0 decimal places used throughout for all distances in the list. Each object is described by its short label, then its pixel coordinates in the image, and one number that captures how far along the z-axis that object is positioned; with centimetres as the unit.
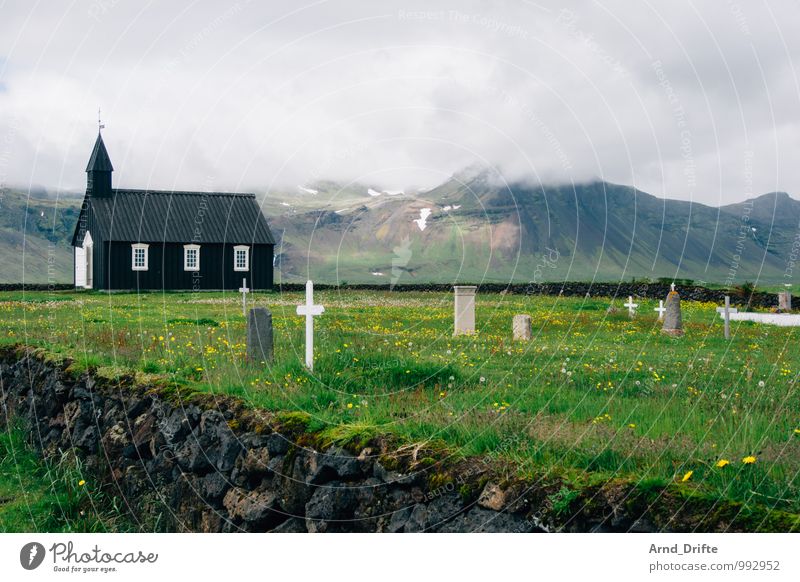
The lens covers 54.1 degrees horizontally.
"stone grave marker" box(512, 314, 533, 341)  1942
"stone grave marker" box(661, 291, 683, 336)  2295
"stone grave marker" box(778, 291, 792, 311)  3709
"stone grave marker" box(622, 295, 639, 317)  2850
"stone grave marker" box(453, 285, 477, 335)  2069
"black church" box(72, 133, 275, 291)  5534
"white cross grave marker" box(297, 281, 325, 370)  1264
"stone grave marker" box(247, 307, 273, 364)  1396
